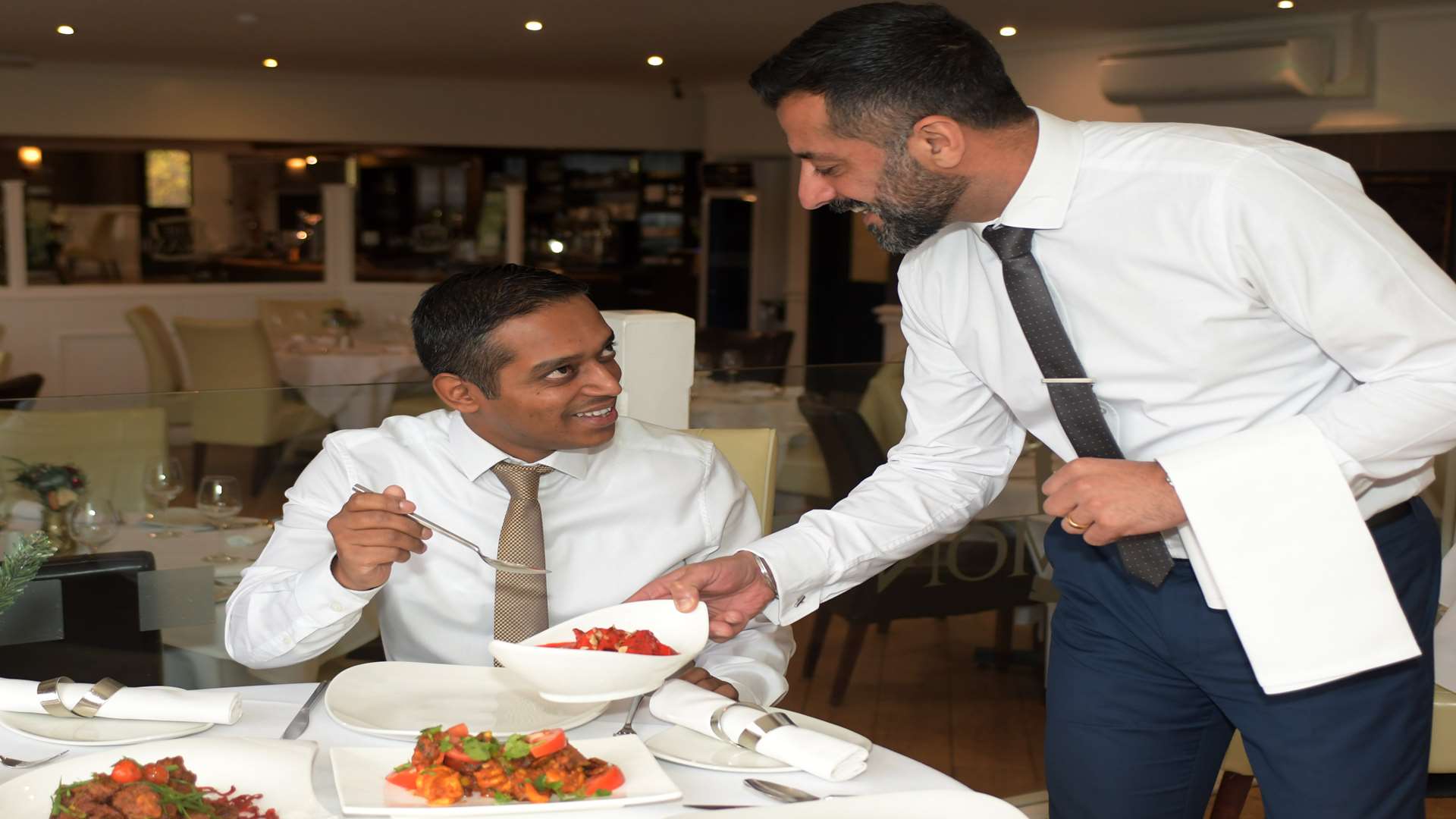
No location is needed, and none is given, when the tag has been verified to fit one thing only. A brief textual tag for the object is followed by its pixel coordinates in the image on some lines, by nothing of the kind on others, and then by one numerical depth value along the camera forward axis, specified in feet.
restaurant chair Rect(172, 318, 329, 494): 8.68
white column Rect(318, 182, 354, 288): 30.96
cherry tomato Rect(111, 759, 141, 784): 3.79
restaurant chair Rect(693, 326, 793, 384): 21.54
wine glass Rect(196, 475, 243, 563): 9.45
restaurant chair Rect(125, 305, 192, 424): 24.23
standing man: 4.39
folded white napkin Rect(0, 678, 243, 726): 4.50
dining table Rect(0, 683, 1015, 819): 4.07
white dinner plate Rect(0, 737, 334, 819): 3.84
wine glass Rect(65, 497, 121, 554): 8.88
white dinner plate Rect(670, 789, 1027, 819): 3.70
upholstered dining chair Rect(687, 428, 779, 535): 7.61
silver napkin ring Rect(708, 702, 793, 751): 4.33
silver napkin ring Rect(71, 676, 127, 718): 4.57
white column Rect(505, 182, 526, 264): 33.40
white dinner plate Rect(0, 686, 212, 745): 4.42
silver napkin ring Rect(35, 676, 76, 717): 4.58
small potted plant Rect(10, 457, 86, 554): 8.98
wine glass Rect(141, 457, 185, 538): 9.67
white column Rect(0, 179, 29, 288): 28.55
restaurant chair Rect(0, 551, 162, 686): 7.64
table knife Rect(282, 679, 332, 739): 4.57
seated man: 5.98
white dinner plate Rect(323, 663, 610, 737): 4.63
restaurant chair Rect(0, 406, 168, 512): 9.06
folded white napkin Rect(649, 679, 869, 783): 4.14
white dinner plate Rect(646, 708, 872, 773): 4.24
